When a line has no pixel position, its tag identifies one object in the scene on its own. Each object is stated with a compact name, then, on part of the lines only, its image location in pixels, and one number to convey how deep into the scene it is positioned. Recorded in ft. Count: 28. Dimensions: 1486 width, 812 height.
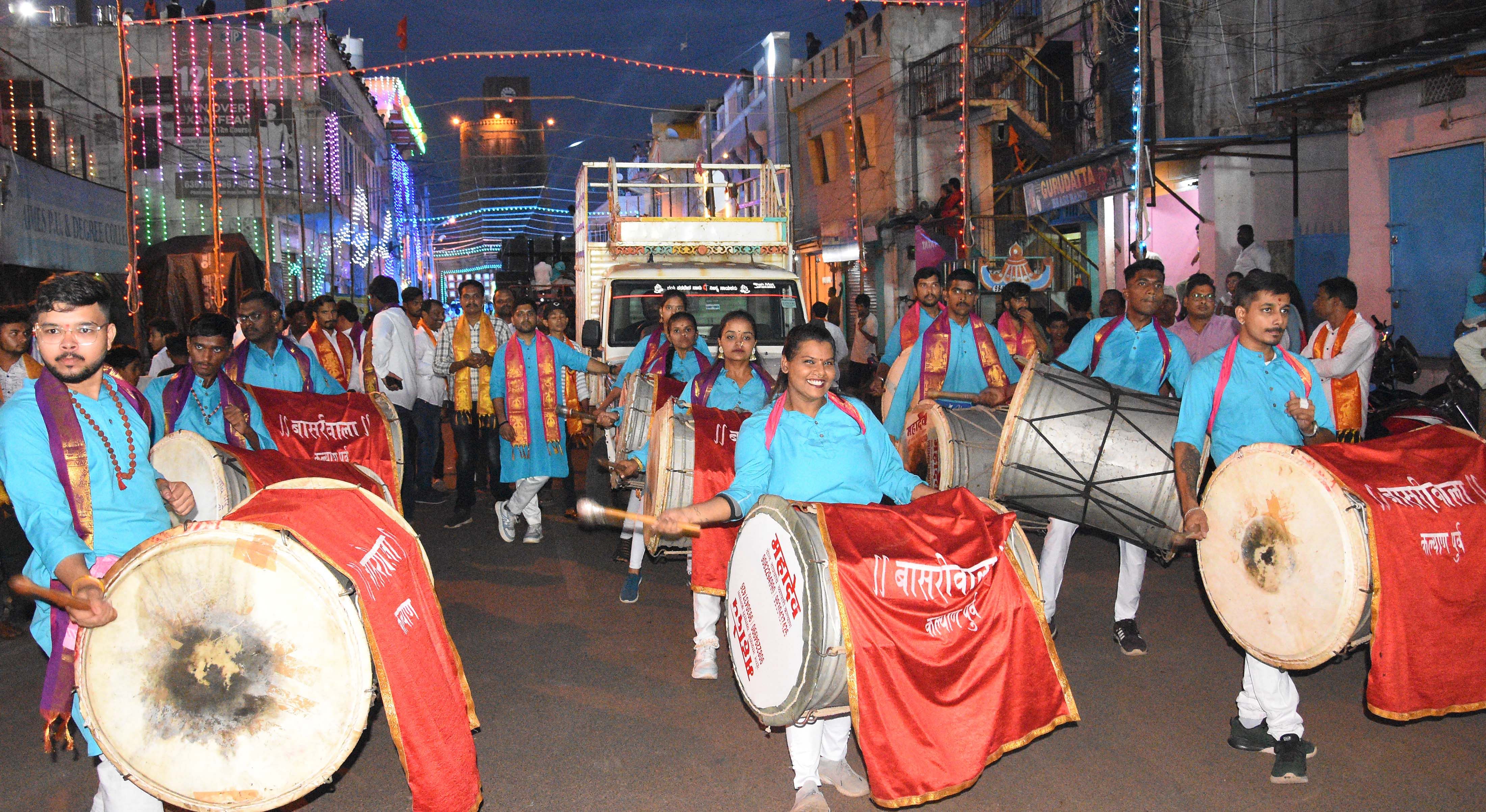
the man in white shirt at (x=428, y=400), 35.53
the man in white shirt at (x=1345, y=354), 24.77
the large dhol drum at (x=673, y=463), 20.03
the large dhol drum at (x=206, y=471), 17.31
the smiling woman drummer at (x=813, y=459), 13.84
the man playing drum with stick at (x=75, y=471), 11.09
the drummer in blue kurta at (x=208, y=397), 20.06
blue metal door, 39.83
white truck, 37.19
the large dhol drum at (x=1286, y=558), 13.23
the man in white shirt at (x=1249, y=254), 46.32
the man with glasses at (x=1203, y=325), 25.49
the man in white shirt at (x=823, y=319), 48.47
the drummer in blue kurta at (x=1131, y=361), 20.54
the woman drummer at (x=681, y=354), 26.45
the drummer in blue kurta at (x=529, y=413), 30.81
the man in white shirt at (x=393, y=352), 34.06
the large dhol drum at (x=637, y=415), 23.88
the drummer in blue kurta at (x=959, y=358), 24.58
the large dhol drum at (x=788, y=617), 11.80
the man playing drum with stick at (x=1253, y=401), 15.64
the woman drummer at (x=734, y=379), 21.20
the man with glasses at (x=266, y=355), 24.27
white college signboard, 52.24
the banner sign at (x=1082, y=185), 55.62
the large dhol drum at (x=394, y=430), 26.16
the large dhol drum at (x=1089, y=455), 18.45
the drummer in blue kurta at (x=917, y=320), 26.86
